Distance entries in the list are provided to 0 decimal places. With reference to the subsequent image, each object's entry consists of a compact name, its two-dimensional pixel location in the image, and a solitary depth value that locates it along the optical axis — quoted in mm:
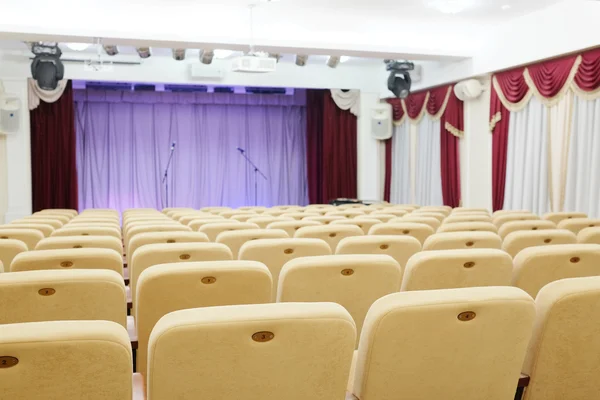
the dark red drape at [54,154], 12359
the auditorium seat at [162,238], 3766
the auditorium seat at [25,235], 4211
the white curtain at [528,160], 9133
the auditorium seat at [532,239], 3721
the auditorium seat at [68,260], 2725
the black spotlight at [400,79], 11664
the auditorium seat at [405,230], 4352
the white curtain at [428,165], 11977
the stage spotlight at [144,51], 9953
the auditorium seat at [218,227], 4668
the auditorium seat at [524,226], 4453
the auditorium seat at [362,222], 5086
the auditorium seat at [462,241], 3492
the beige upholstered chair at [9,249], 3461
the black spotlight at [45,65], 10234
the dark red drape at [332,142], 13734
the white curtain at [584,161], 8117
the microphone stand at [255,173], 14602
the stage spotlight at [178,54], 10211
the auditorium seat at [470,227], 4438
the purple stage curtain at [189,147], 13656
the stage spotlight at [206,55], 10160
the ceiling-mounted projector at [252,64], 8742
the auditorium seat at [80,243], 3492
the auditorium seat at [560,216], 5746
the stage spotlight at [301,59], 10910
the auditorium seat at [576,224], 4750
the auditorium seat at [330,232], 4160
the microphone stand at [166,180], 14086
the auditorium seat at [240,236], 3897
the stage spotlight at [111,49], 9648
